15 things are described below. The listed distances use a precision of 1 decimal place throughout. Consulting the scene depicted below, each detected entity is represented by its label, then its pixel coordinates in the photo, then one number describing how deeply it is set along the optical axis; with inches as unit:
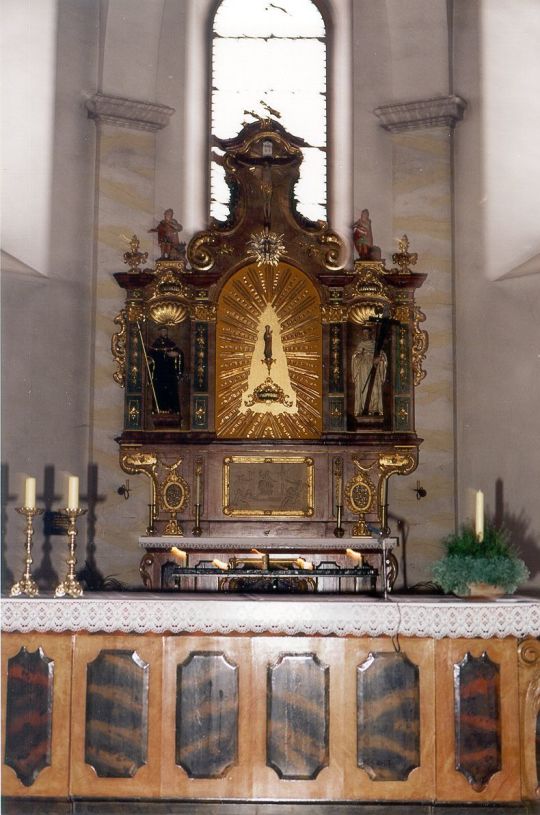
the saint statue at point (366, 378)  418.3
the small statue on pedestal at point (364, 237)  427.2
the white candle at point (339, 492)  411.2
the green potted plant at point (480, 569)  245.3
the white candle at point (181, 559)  399.5
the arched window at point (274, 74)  464.1
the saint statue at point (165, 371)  416.2
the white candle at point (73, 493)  249.4
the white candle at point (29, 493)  247.3
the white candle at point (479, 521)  250.8
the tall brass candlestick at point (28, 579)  246.2
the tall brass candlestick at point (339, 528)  406.9
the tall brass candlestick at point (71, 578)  244.8
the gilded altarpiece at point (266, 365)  414.0
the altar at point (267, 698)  231.6
